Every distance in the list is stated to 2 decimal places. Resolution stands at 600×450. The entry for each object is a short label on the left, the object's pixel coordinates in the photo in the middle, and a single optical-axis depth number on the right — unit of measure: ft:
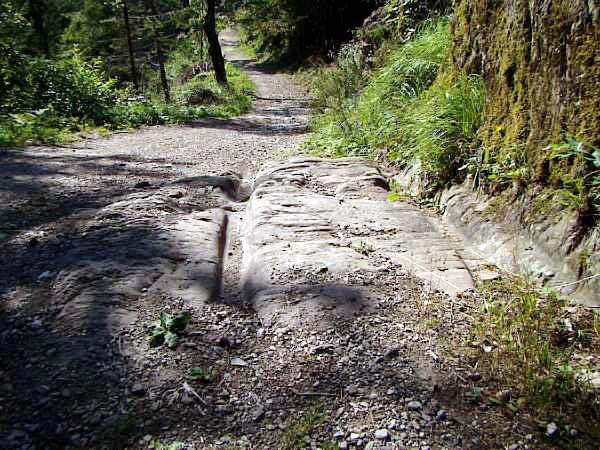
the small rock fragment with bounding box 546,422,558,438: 6.21
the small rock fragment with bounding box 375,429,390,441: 6.27
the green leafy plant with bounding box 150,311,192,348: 8.09
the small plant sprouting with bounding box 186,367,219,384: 7.36
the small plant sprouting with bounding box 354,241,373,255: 10.97
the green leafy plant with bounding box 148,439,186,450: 6.15
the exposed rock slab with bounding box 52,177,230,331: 8.82
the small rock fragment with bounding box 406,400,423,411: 6.73
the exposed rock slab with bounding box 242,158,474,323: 9.39
